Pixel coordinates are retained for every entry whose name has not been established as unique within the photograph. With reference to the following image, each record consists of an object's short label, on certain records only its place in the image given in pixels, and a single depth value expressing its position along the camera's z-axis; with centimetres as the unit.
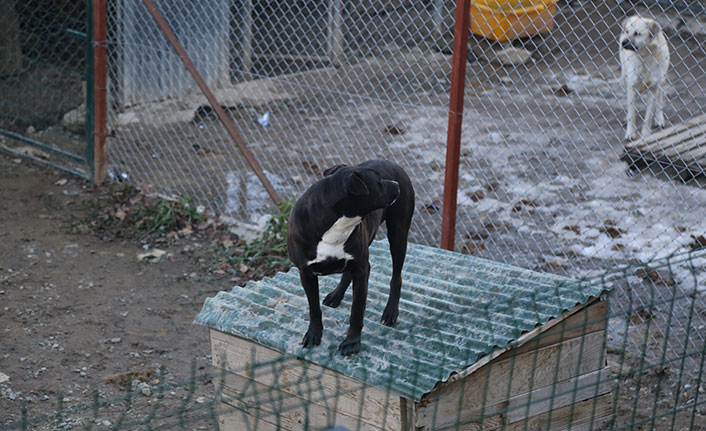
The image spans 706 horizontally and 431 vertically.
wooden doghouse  638
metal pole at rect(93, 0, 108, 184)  1324
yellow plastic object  1920
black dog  610
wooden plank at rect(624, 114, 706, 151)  1373
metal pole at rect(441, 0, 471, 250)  948
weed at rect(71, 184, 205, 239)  1275
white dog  1476
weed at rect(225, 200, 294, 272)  1162
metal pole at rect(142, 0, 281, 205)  1231
